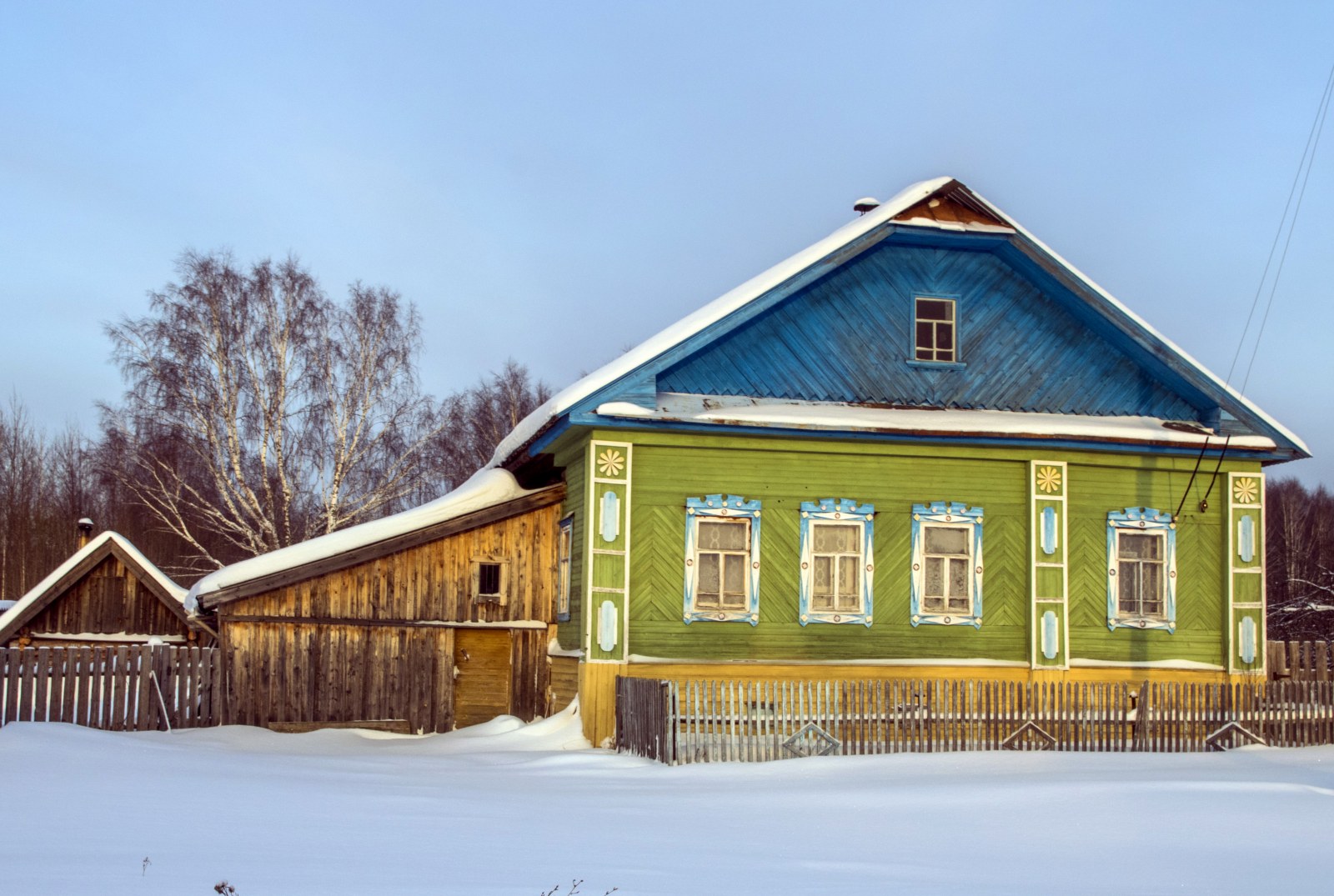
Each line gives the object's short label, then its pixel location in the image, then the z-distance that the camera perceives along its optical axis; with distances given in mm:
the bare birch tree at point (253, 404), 30531
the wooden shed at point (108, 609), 22562
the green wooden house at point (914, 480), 17016
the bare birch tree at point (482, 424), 48938
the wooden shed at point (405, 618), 17734
